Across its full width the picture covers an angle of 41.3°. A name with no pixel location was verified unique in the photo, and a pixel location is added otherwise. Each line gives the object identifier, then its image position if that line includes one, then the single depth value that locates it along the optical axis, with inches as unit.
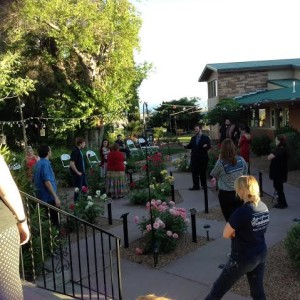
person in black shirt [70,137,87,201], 346.6
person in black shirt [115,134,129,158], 583.2
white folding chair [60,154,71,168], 577.8
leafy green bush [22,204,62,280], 183.5
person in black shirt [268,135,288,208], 307.0
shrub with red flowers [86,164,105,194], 419.0
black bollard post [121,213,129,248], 237.9
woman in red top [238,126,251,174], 401.1
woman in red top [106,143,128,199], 396.8
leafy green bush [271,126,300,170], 511.8
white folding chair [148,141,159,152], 799.1
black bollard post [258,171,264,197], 359.0
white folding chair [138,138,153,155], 849.0
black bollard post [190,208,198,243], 238.3
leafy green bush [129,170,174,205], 360.5
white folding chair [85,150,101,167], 625.9
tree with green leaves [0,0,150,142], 791.7
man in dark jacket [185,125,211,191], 383.2
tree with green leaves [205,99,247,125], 796.6
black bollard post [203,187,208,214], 315.9
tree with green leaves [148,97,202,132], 1581.8
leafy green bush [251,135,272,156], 669.3
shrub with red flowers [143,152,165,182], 448.8
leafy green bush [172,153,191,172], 546.0
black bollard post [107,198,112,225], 297.8
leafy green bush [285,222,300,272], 180.1
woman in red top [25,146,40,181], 247.5
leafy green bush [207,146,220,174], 466.0
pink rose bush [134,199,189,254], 220.2
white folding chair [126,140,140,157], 805.5
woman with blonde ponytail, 138.2
